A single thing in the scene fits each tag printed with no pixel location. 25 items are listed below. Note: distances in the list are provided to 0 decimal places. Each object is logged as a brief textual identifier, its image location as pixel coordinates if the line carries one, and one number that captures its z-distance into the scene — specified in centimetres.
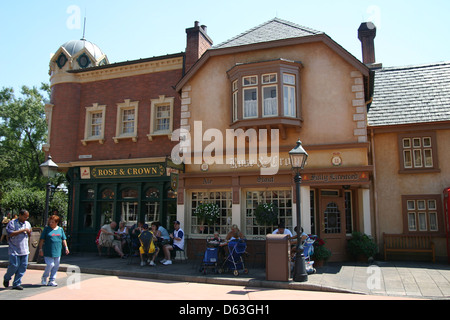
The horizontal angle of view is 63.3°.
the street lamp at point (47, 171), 1302
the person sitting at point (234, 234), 1198
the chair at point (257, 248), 1329
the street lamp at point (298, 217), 969
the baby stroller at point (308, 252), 1072
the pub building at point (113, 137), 1634
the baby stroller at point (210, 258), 1092
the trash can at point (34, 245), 1322
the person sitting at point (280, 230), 1133
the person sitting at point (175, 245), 1313
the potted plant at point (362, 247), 1252
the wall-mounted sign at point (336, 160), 1289
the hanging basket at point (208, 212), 1383
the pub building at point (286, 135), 1302
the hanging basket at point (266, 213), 1301
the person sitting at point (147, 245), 1245
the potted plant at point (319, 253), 1173
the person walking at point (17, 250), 862
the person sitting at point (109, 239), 1470
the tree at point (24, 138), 3256
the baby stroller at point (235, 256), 1102
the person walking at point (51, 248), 912
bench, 1348
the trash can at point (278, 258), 975
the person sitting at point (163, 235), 1342
